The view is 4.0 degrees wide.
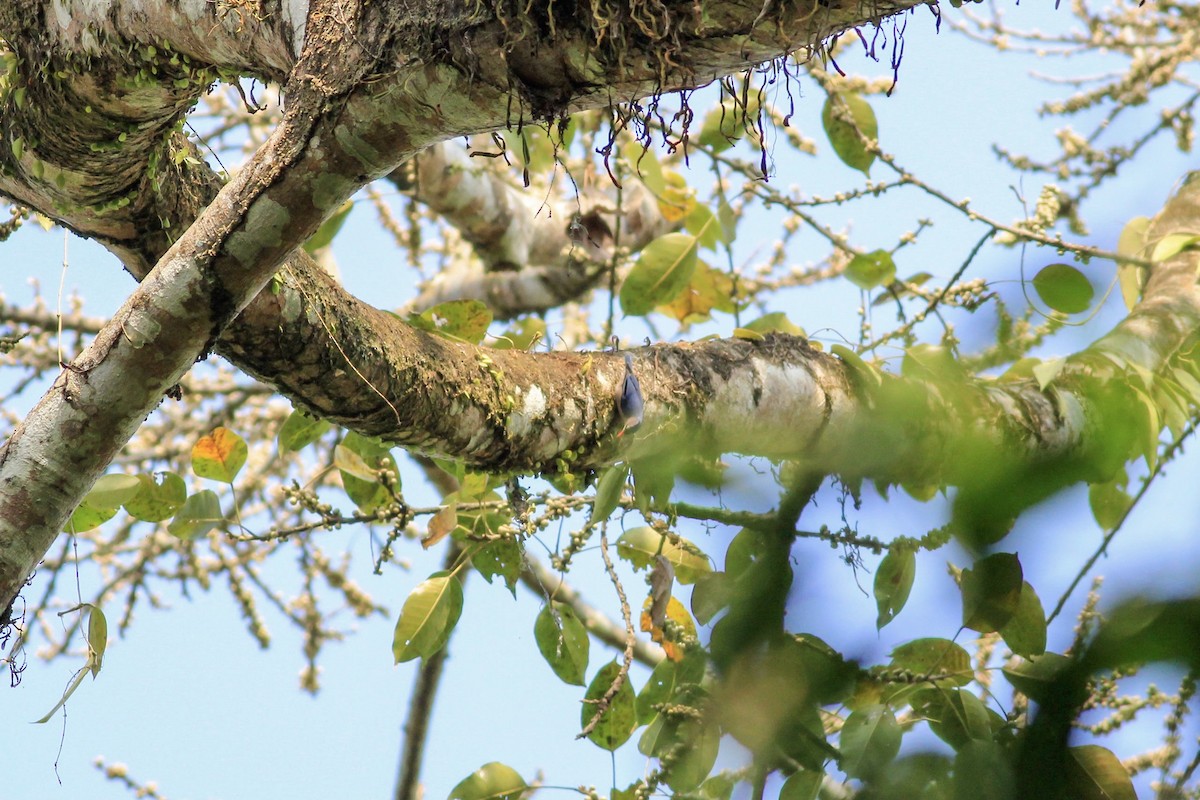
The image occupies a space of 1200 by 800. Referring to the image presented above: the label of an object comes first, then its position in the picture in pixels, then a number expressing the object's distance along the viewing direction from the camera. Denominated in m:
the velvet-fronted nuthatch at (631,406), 24.78
